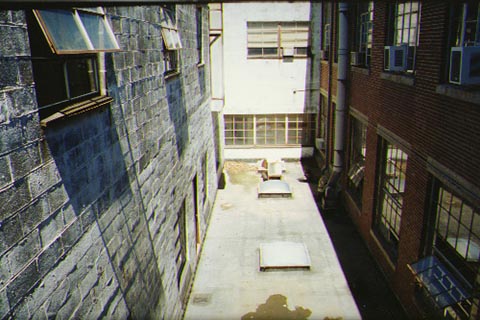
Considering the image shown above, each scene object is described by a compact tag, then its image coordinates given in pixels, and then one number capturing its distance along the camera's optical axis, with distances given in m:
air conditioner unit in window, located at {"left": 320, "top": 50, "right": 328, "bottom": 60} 19.21
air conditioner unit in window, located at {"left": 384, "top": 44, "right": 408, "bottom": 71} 8.96
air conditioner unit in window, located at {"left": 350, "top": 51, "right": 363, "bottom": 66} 12.63
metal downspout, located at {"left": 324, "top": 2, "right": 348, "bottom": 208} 13.77
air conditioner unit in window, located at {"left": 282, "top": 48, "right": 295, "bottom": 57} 20.81
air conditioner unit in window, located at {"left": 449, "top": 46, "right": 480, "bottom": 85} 5.91
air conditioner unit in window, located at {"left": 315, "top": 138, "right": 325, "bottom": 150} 19.72
